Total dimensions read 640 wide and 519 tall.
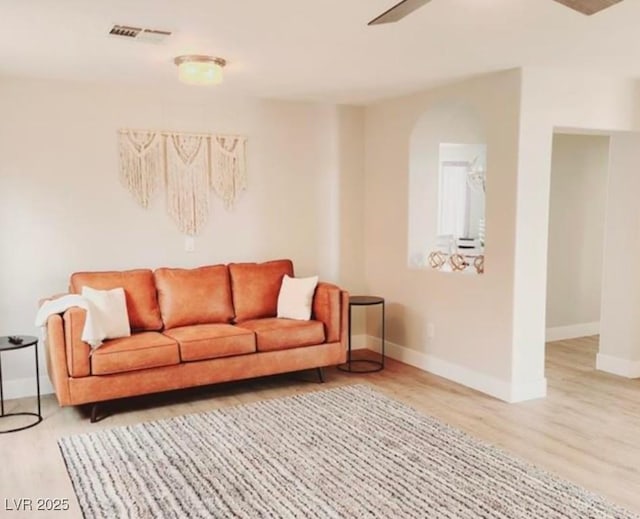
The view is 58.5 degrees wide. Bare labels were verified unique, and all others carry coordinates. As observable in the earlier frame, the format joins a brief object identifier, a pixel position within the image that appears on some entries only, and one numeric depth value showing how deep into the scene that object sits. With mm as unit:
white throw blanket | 3736
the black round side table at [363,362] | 5043
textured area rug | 2680
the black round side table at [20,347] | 3678
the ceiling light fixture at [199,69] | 3654
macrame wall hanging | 4730
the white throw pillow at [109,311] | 3934
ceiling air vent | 3051
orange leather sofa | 3742
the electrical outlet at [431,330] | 4937
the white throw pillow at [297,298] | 4730
